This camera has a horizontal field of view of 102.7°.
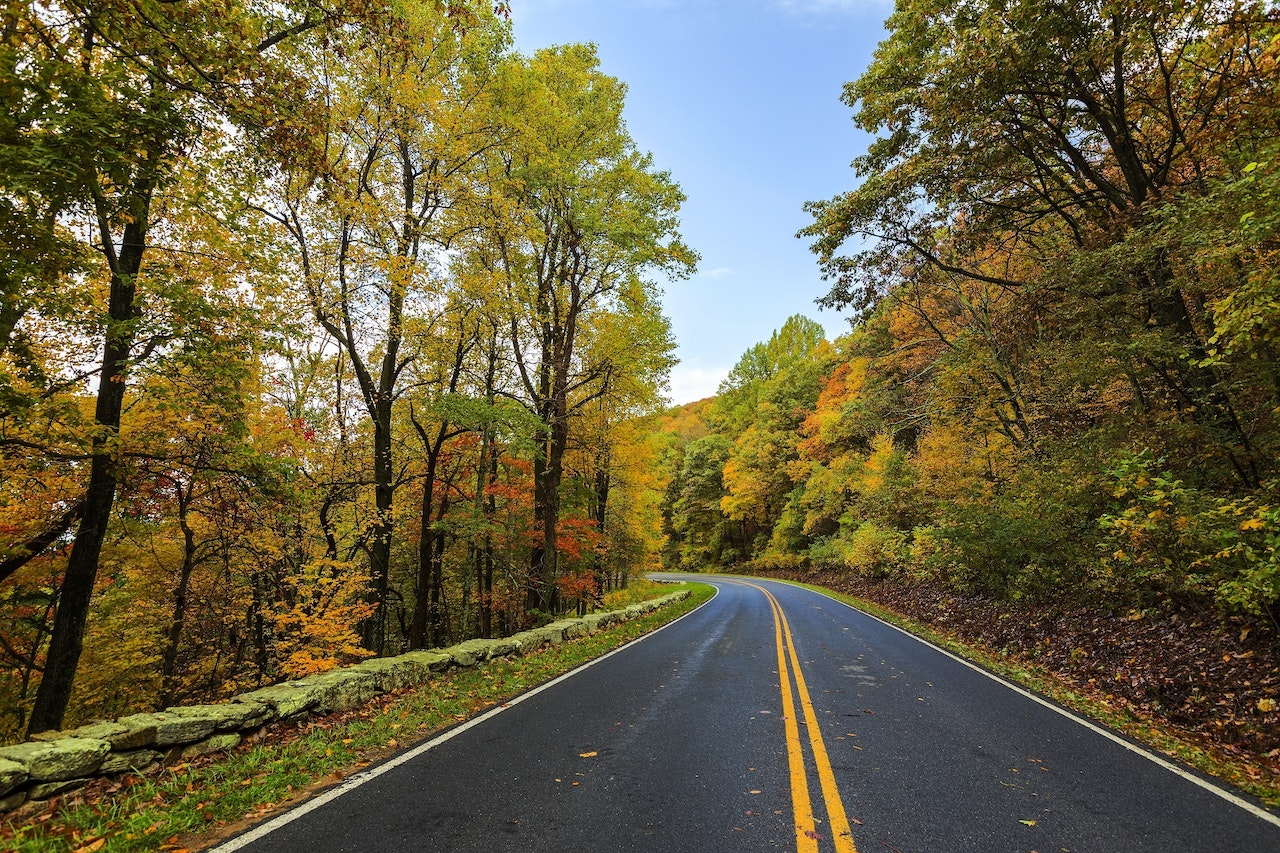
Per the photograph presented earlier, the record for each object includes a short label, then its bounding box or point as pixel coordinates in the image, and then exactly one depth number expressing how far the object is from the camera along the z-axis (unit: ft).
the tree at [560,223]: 40.16
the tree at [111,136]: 13.88
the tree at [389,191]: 33.60
